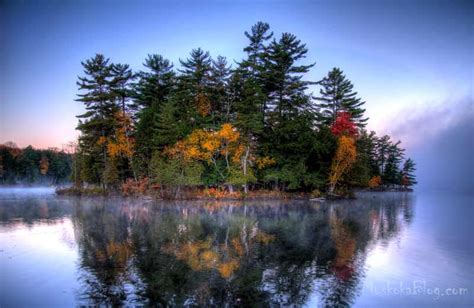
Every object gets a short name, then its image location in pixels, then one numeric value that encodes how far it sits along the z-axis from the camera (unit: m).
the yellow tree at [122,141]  36.69
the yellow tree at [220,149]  32.75
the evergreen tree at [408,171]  72.12
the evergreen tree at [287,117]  33.97
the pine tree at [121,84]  39.66
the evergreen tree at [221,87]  34.28
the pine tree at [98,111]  38.59
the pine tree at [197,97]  34.53
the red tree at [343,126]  39.27
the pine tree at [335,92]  45.84
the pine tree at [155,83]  39.44
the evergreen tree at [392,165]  65.19
